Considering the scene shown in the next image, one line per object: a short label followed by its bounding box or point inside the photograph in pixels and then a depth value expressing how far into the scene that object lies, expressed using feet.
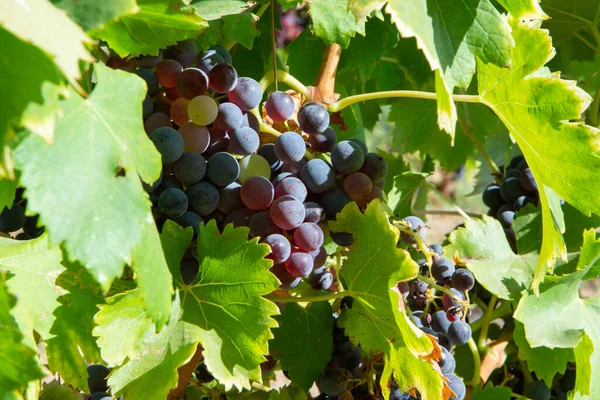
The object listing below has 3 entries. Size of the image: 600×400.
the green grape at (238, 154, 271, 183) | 2.72
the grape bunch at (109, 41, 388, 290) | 2.60
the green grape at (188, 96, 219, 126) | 2.57
